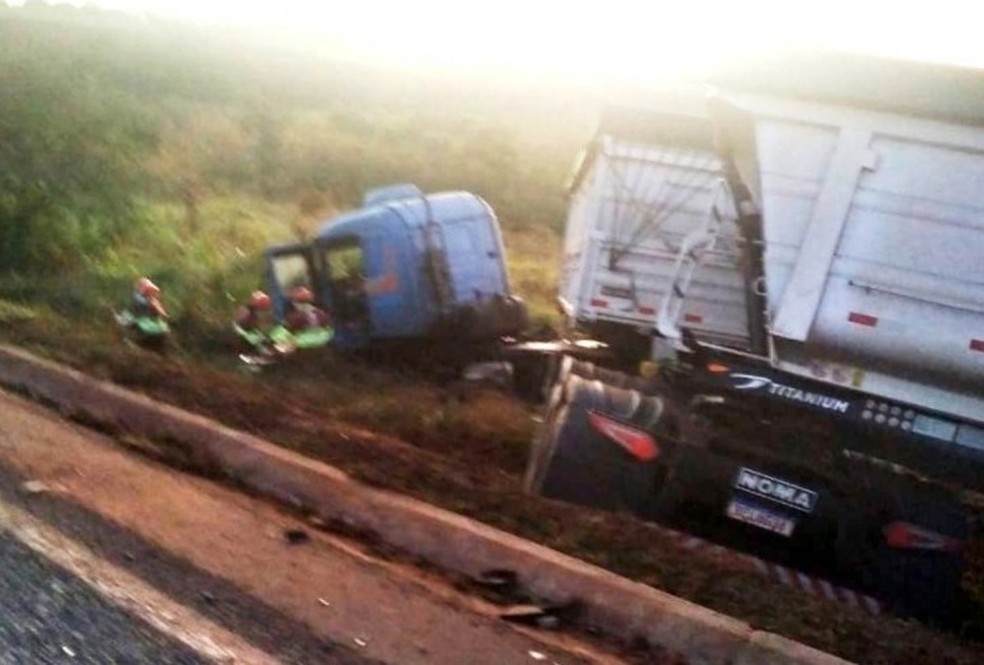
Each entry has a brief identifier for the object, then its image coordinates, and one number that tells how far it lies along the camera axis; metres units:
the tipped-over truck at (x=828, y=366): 7.25
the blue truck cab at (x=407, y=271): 13.91
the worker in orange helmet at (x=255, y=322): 13.48
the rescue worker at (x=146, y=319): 12.94
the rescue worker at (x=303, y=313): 13.94
